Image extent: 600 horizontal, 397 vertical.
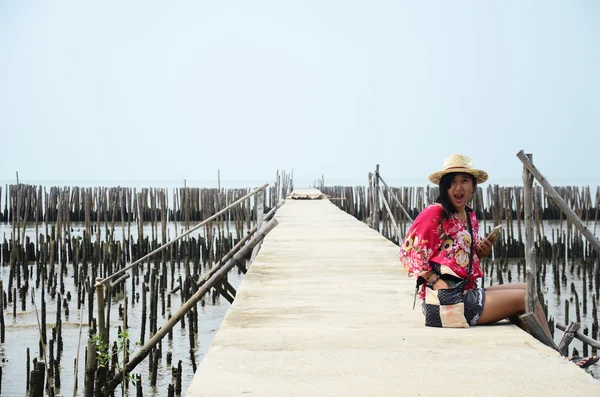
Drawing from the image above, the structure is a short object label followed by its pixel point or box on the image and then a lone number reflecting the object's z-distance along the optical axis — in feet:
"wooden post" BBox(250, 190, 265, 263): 33.78
